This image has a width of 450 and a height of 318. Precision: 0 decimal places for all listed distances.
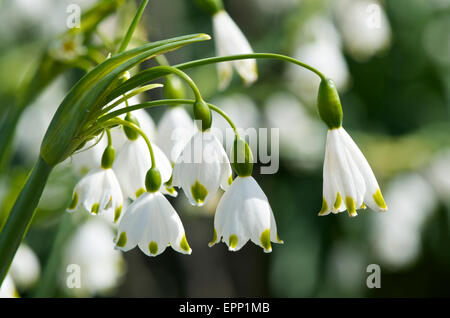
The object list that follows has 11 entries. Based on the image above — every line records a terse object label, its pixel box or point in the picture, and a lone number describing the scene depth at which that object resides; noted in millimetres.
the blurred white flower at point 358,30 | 565
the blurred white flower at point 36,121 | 553
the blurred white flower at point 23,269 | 321
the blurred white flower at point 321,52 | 524
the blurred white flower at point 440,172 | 554
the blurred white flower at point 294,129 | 636
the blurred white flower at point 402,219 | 550
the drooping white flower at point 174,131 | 231
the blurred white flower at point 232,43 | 249
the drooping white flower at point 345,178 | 209
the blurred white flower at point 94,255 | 412
